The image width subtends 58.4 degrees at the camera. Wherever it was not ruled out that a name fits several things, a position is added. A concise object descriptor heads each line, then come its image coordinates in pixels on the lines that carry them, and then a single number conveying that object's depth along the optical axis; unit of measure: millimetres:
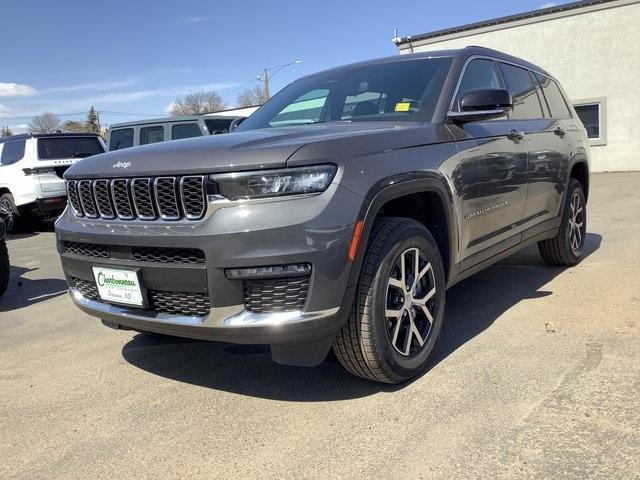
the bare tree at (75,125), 67606
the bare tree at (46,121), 76094
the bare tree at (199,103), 69750
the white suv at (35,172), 10109
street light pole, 40119
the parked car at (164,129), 9539
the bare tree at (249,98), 64012
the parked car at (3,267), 5438
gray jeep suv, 2496
